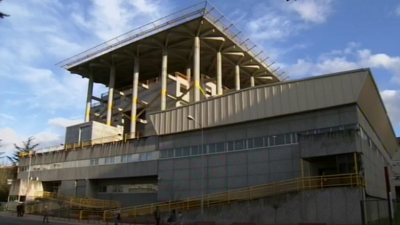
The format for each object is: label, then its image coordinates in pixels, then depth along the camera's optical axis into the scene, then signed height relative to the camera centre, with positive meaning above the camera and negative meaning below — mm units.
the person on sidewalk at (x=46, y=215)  34162 -1773
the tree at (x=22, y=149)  97062 +11693
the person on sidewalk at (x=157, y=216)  28238 -1517
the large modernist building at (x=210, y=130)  30391 +6740
